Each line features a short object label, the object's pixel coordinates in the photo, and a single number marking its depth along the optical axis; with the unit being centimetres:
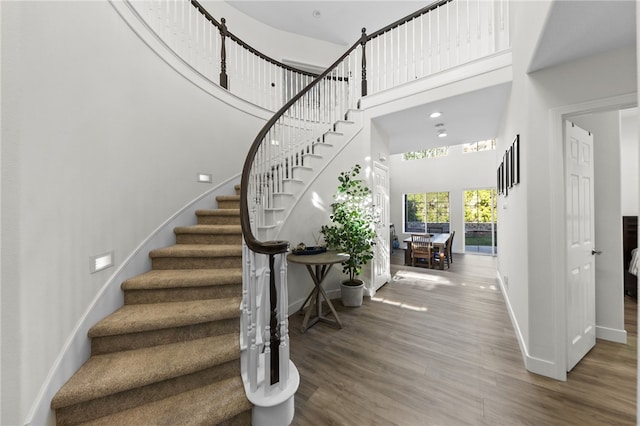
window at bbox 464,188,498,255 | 721
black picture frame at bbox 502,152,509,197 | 289
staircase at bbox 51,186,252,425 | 123
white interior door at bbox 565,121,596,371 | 195
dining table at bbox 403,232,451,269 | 517
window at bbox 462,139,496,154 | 732
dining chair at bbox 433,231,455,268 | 546
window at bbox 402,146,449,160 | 787
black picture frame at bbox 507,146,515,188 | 252
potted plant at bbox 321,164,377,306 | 307
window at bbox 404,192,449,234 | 798
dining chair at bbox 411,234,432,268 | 527
